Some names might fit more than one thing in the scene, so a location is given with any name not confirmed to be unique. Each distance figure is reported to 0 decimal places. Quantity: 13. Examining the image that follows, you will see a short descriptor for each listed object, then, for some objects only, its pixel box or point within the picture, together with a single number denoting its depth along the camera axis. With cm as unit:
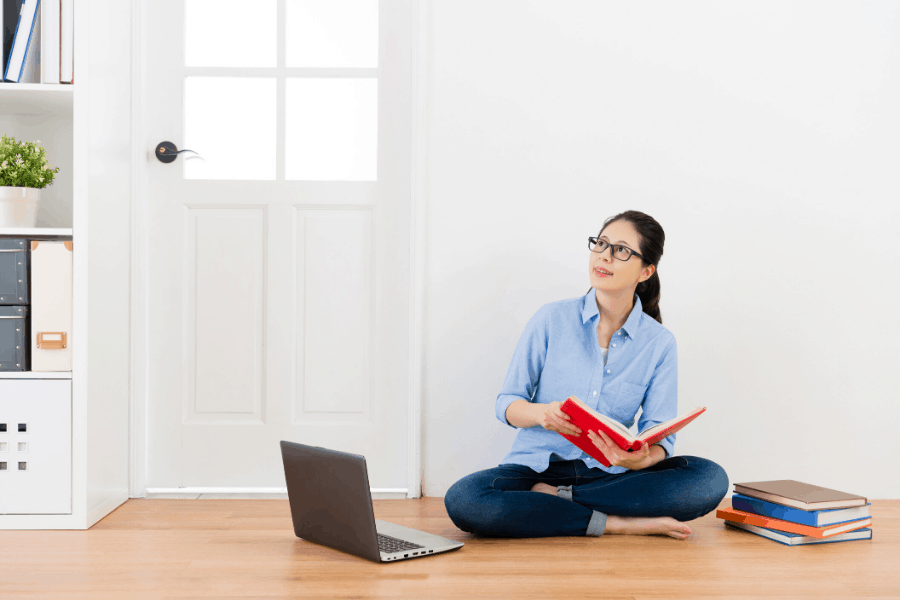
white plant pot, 192
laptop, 158
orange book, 182
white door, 229
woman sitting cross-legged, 183
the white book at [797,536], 182
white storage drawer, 188
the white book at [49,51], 192
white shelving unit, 189
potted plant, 192
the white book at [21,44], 191
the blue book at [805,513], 182
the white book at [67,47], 192
